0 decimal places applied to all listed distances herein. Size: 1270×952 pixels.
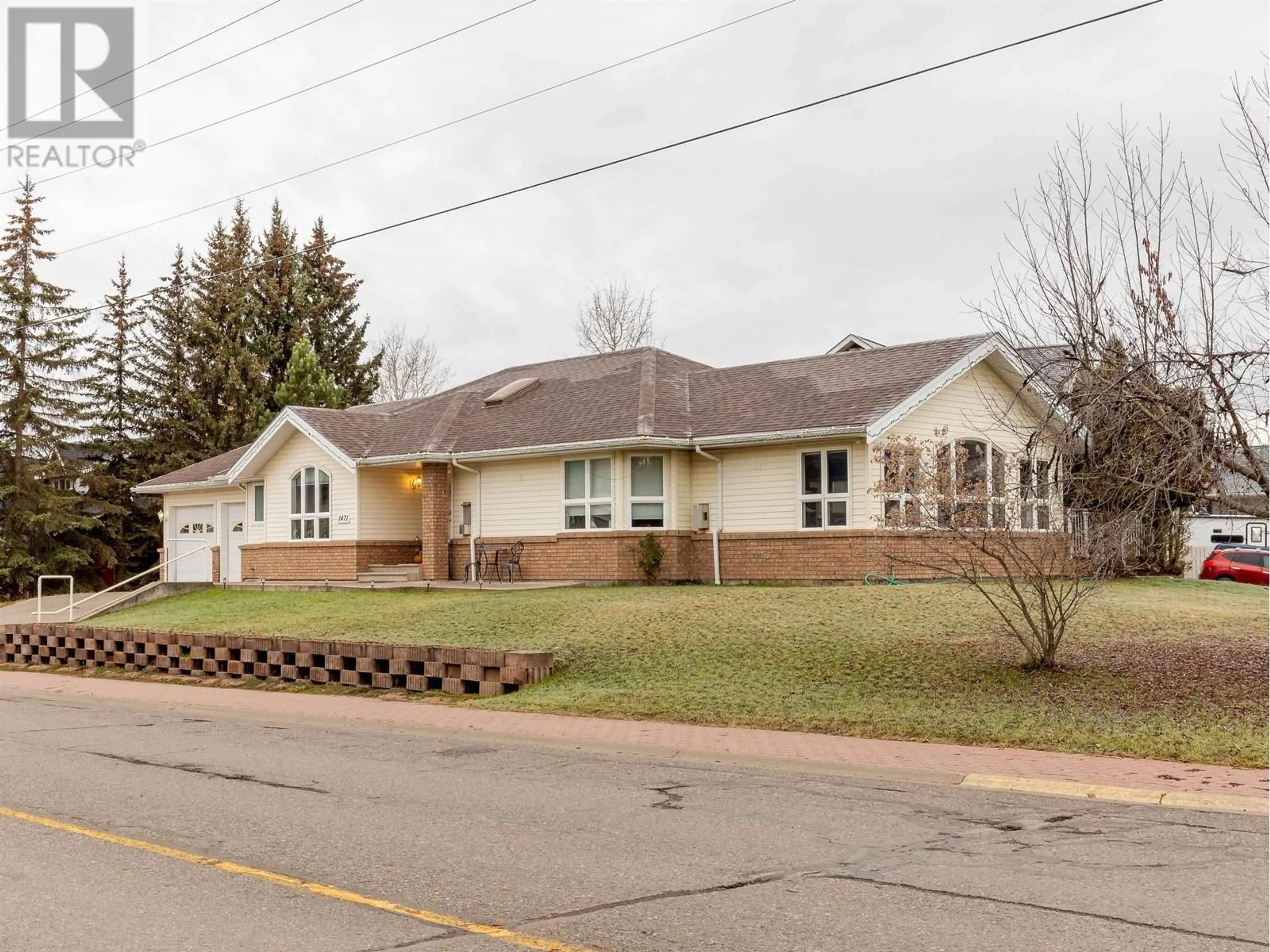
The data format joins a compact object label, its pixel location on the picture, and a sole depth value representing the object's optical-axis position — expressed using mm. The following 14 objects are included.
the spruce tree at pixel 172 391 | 50688
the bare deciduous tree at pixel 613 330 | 55406
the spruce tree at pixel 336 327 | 57438
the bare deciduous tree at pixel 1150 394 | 12586
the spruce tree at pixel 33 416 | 45375
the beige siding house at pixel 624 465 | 24688
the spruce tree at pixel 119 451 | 49031
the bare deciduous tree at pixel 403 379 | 67625
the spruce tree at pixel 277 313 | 54500
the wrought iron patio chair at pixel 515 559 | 27812
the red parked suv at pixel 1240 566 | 34219
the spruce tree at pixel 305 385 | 49562
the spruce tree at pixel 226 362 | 50531
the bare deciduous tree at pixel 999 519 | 14211
